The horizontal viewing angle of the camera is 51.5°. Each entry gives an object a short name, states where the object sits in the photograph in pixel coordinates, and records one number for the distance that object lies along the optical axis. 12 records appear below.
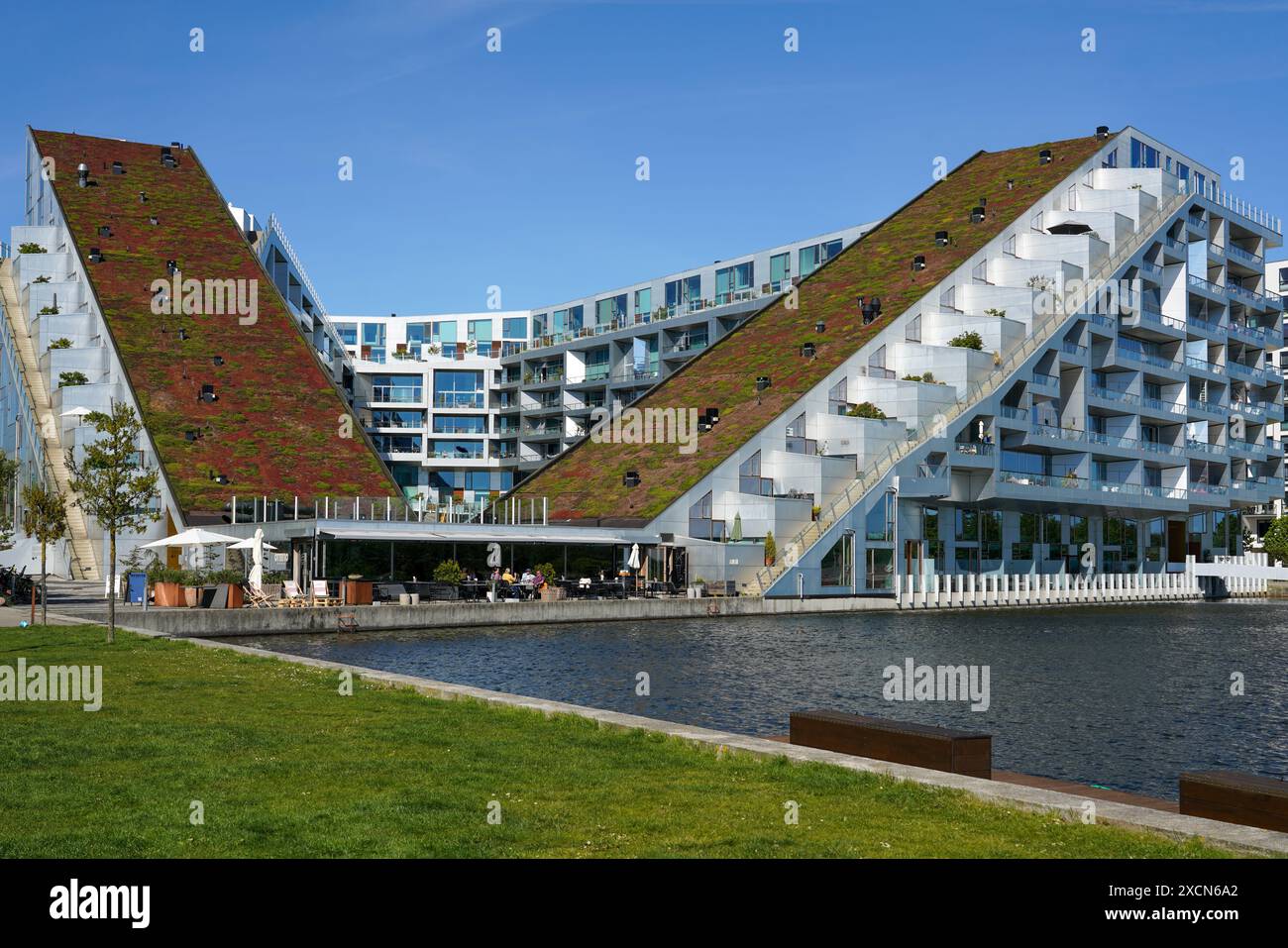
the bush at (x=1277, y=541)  97.44
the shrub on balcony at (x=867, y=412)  61.81
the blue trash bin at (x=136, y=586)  37.78
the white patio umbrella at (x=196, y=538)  41.22
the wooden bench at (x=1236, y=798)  10.20
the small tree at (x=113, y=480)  26.94
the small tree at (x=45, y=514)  34.44
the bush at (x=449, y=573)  48.41
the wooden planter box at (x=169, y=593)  39.78
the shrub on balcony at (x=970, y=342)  66.25
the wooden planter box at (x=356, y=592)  42.47
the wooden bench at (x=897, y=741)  12.91
